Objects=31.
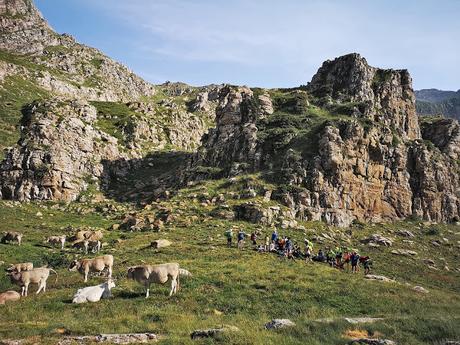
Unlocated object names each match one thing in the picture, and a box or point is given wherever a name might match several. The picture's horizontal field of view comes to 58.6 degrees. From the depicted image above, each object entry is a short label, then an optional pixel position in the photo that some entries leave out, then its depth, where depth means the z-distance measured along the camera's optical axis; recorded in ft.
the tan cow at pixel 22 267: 89.19
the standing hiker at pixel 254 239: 148.09
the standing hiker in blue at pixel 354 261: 125.29
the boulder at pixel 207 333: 49.78
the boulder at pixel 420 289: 101.59
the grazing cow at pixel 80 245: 140.97
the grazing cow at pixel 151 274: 76.74
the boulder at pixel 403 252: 181.57
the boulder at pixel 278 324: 56.16
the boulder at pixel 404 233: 219.61
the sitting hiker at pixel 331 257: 131.34
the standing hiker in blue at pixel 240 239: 140.87
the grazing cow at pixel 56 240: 146.13
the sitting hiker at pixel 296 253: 135.03
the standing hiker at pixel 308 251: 131.44
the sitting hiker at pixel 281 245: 136.93
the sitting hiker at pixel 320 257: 136.26
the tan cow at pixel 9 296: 73.15
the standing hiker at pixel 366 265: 125.49
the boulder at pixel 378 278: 110.17
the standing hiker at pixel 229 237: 143.64
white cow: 72.59
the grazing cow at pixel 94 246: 136.87
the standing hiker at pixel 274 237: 142.82
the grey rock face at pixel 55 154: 263.29
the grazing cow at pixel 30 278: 79.61
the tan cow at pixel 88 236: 153.70
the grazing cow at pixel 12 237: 143.42
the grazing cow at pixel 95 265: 91.41
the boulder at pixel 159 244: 138.34
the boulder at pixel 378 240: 194.08
